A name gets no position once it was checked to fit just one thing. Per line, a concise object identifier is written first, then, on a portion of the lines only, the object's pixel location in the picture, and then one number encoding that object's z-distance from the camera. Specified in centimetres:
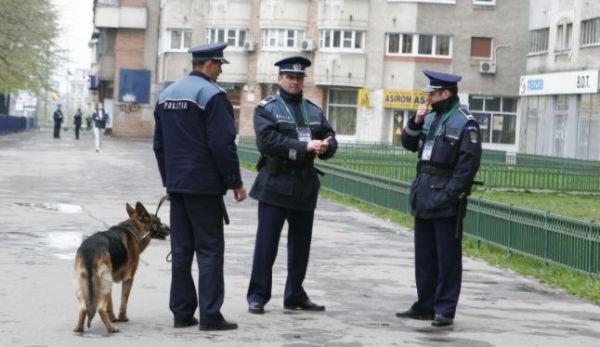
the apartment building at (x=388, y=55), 7638
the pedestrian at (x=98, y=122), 5753
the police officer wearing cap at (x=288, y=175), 1174
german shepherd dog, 1022
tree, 6431
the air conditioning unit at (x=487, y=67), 7606
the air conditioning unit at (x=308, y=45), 7806
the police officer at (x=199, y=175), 1062
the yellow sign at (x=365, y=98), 7731
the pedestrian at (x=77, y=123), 8262
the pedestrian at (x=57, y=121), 8075
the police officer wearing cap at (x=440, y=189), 1157
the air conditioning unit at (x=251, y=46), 8088
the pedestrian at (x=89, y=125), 11417
